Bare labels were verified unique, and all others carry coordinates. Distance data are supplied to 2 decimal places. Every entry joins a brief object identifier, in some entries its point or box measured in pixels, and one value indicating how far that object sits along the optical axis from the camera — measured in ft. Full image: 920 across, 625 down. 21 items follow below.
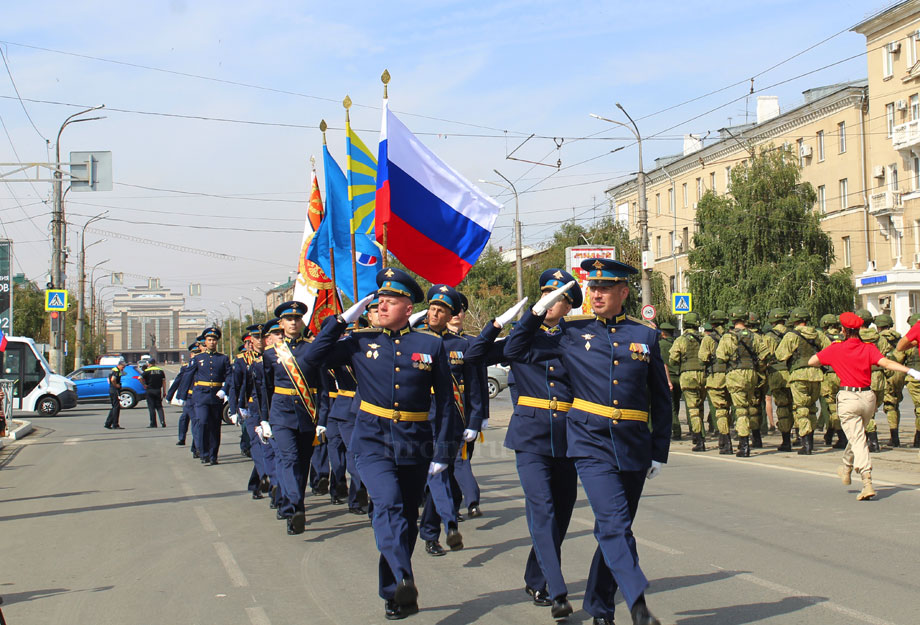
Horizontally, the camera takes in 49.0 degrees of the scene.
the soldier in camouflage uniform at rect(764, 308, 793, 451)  47.98
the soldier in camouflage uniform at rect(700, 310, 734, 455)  47.16
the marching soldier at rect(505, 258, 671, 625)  17.76
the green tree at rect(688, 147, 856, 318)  134.51
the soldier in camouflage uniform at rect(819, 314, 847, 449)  46.91
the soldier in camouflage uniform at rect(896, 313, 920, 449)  46.34
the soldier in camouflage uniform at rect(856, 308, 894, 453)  46.39
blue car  122.11
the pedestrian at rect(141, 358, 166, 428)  79.82
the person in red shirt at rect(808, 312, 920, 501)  33.30
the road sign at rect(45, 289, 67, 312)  96.73
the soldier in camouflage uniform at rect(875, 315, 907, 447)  48.55
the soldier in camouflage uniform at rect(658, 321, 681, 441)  53.11
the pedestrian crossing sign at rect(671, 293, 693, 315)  92.18
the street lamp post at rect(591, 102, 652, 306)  92.02
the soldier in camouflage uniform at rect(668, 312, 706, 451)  49.52
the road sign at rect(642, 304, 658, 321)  89.23
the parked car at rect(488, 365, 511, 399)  105.60
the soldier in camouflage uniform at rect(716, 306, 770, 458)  46.19
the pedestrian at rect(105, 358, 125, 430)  82.58
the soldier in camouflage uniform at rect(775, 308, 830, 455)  45.55
